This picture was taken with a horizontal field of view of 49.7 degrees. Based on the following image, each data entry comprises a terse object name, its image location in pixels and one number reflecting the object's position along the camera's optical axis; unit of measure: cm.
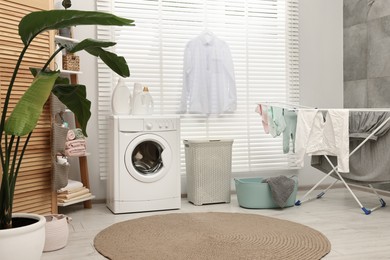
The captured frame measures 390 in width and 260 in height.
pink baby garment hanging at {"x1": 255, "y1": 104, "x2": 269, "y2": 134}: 370
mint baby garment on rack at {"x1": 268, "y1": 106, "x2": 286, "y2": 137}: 359
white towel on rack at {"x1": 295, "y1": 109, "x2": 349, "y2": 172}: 326
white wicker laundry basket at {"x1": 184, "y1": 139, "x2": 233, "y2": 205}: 369
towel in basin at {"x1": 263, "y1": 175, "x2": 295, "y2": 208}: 344
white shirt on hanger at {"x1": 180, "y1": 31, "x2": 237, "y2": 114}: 392
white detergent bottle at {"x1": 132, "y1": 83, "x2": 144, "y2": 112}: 352
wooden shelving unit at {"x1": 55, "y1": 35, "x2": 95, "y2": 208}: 361
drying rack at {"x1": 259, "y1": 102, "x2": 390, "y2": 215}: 318
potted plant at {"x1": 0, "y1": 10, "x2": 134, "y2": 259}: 177
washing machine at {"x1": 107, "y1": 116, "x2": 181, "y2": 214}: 337
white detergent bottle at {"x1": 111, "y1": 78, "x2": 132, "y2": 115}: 351
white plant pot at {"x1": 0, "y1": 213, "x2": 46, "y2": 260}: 186
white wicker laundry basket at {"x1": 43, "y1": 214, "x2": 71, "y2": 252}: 239
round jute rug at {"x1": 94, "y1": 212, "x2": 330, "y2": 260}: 229
